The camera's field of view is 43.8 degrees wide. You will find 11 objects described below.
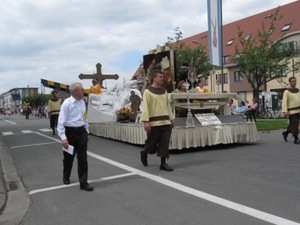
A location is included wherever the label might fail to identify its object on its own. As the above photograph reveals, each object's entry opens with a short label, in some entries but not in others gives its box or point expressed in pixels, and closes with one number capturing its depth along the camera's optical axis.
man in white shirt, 6.17
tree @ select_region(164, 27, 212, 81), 32.16
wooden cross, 21.02
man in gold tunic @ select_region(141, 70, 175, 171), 7.45
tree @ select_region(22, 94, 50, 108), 102.01
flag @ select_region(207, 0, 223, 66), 17.02
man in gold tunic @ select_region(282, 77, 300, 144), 10.64
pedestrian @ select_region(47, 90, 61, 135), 16.70
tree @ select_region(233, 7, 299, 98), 31.34
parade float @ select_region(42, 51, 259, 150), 9.91
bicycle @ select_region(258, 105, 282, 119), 29.44
